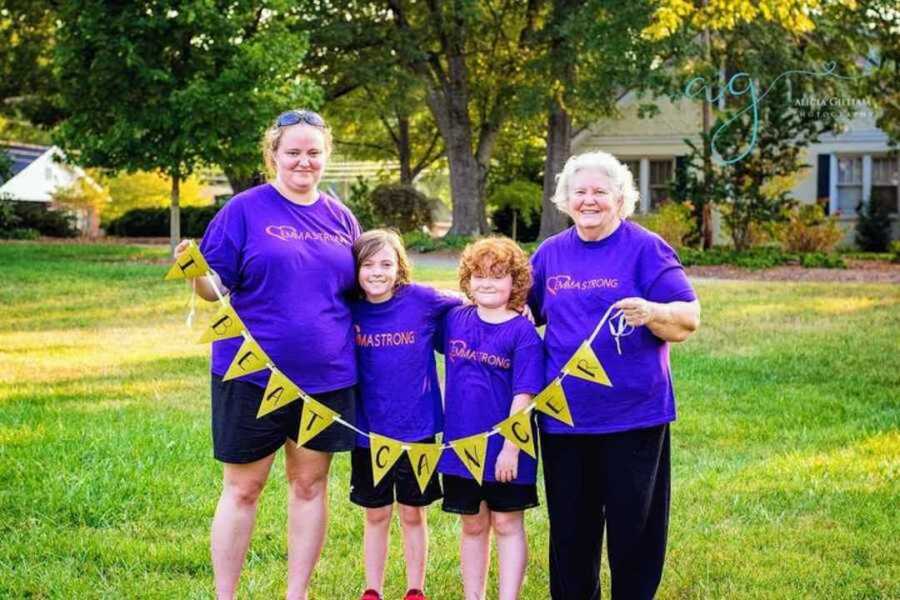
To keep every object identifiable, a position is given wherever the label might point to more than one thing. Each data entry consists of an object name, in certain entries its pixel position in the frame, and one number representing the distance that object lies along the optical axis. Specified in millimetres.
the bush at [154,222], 38906
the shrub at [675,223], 24312
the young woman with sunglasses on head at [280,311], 4355
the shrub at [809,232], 24109
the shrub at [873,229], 28547
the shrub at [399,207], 31344
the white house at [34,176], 49344
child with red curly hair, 4410
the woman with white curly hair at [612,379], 4184
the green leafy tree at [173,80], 22281
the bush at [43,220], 38844
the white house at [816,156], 29812
